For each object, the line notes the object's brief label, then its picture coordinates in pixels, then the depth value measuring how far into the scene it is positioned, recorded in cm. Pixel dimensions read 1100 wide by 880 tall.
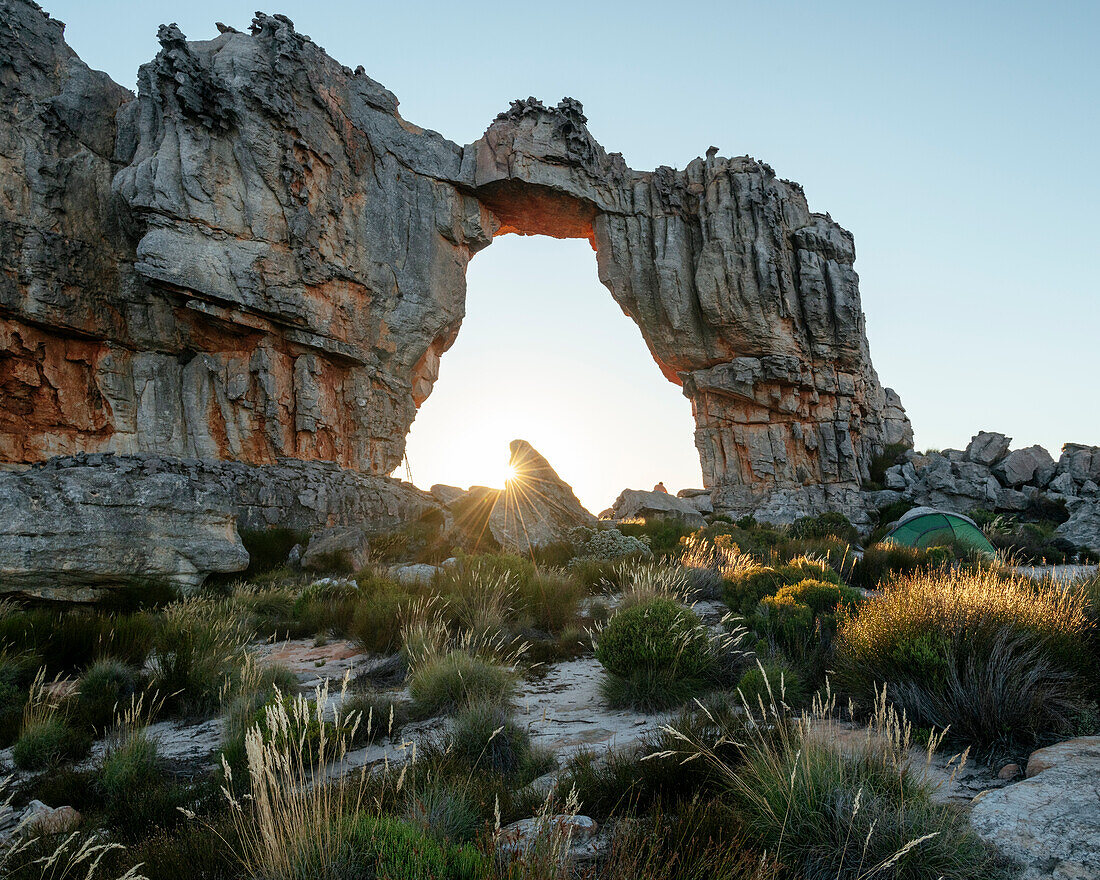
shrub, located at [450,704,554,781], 340
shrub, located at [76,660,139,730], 441
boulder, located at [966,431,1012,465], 2947
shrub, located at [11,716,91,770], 372
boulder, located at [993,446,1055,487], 2677
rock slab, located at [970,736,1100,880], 207
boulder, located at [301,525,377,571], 1221
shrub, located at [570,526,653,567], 1131
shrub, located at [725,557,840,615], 698
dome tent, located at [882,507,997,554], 1365
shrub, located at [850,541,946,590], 930
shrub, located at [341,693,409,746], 409
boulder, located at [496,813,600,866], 203
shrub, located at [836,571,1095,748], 321
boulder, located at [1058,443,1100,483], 2606
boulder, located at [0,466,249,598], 777
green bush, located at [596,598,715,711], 449
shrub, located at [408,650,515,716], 442
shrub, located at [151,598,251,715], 479
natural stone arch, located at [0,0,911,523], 2152
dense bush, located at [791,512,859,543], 1634
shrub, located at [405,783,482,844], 239
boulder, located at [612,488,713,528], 2331
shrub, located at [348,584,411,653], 643
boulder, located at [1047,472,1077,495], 2510
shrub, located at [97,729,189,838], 293
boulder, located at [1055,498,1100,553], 1534
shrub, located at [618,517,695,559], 1219
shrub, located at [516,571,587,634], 733
